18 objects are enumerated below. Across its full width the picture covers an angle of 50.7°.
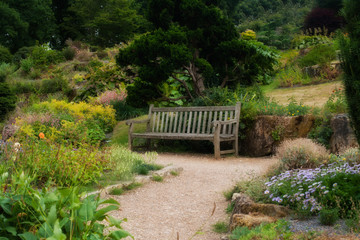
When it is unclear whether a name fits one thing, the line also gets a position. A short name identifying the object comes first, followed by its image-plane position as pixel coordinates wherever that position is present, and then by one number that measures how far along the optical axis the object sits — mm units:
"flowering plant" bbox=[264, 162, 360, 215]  3295
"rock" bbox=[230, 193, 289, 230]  3352
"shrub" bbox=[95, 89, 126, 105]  12930
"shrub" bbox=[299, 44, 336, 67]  13171
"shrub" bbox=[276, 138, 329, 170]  5254
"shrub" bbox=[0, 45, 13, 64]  23081
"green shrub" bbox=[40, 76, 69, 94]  16562
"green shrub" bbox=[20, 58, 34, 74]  20703
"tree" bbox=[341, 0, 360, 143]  3365
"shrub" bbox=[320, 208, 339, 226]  3068
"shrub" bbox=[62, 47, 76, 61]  22969
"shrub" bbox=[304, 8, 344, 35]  19828
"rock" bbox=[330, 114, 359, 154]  6695
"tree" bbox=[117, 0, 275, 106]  9133
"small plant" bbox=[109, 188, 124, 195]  5036
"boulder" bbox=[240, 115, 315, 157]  8141
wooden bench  8320
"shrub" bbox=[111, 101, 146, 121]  12305
